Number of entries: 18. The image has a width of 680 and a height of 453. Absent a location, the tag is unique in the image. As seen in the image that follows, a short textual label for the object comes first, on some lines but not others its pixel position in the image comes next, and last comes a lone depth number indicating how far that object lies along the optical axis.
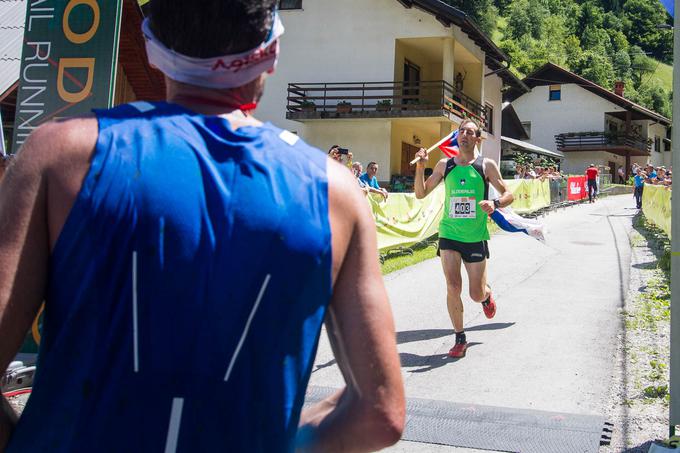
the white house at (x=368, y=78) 27.66
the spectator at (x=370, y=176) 13.43
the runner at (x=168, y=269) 1.20
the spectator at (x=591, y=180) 31.78
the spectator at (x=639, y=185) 26.57
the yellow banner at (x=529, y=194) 21.23
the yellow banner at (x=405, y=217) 12.30
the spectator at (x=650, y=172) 23.87
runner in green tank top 6.43
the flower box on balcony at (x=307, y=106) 28.00
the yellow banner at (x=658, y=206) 14.47
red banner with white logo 31.22
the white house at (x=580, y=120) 55.81
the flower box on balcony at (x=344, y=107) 27.52
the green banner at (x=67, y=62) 5.69
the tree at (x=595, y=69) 83.12
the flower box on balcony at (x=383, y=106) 27.31
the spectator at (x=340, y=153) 12.16
